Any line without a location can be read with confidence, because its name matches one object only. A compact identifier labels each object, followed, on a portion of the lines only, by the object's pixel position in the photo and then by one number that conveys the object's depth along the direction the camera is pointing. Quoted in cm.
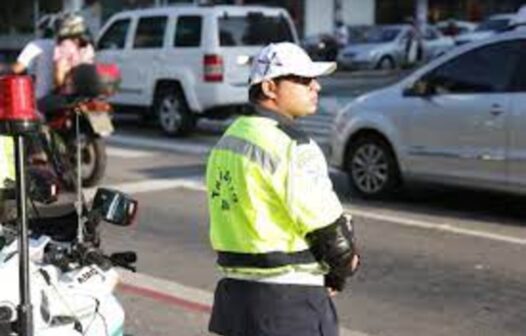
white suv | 1606
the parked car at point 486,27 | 3091
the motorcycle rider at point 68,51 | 1160
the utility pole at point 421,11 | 4469
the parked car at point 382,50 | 3472
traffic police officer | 341
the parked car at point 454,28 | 3950
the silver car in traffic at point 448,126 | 923
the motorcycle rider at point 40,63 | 1168
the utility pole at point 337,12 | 4296
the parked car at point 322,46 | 3013
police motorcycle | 355
